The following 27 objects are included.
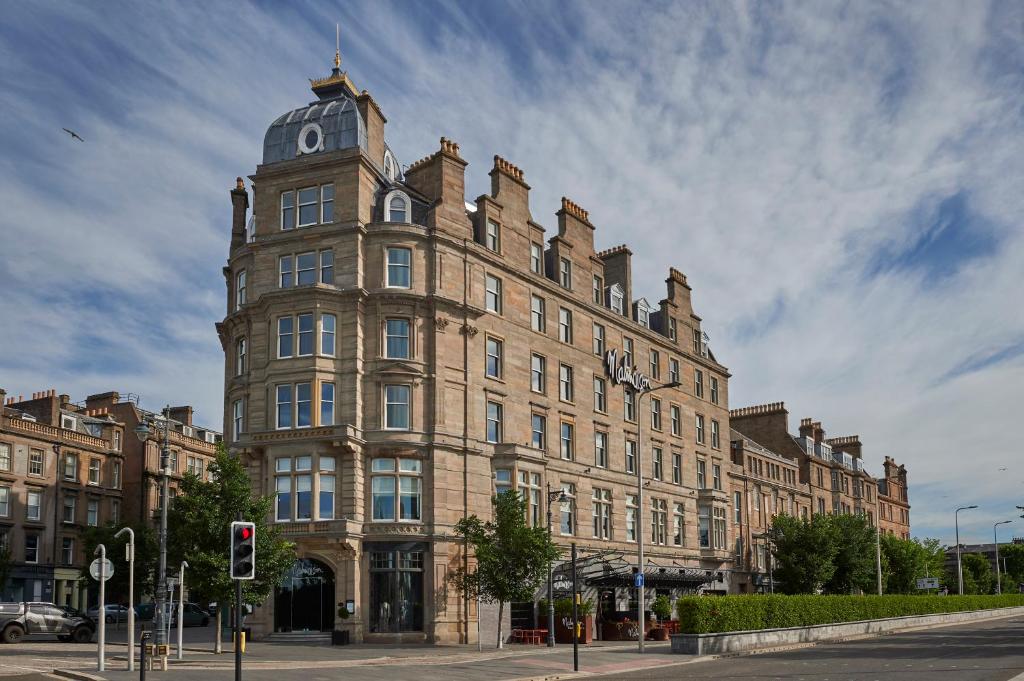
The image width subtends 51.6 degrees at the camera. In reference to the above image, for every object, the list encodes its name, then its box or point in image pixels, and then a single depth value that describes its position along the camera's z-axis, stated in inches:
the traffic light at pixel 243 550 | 706.2
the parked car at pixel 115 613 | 2561.5
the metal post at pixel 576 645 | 1269.7
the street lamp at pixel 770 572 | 2844.5
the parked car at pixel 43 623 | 1634.7
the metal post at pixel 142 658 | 896.3
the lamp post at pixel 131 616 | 1115.3
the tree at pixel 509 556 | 1647.4
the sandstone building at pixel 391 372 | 1707.7
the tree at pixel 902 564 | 3319.4
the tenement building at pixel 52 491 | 2605.8
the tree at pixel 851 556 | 2903.5
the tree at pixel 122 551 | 2492.6
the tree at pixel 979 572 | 4990.2
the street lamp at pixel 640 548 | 1603.1
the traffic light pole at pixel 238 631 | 692.1
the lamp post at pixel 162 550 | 1259.4
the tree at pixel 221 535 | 1428.4
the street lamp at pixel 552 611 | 1718.3
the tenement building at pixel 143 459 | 3063.5
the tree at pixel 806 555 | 2741.1
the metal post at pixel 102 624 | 1120.8
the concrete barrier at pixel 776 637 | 1574.8
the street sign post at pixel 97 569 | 1142.3
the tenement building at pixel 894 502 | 4566.9
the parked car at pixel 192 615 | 2554.1
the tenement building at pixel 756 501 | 2933.1
